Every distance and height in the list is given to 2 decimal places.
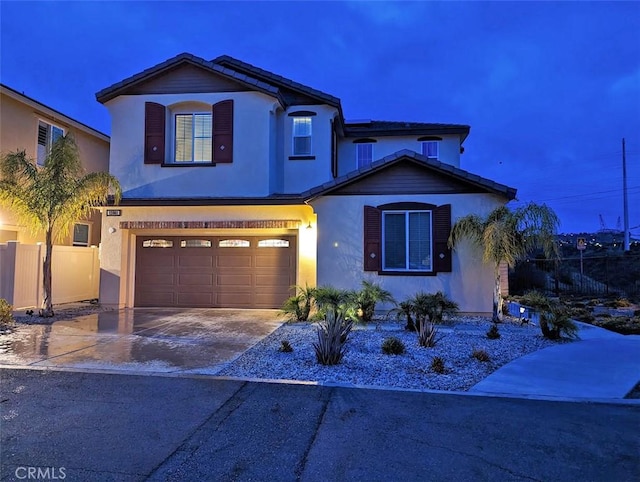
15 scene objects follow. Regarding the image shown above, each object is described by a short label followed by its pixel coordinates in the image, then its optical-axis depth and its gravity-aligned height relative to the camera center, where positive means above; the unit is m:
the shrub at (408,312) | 9.59 -1.17
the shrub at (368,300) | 10.78 -0.97
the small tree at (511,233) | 9.91 +0.75
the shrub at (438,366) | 6.29 -1.56
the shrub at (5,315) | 9.86 -1.36
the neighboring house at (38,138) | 14.22 +4.61
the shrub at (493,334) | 8.64 -1.46
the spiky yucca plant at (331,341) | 6.65 -1.27
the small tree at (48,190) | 10.90 +1.82
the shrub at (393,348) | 7.33 -1.50
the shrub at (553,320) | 8.74 -1.17
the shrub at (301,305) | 10.95 -1.16
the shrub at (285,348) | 7.50 -1.56
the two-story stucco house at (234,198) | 11.82 +1.87
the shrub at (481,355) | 6.93 -1.54
